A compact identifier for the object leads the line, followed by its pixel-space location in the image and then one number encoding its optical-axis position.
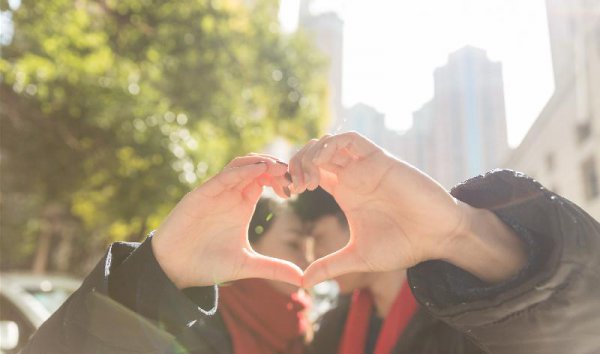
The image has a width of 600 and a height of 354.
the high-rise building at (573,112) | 13.31
